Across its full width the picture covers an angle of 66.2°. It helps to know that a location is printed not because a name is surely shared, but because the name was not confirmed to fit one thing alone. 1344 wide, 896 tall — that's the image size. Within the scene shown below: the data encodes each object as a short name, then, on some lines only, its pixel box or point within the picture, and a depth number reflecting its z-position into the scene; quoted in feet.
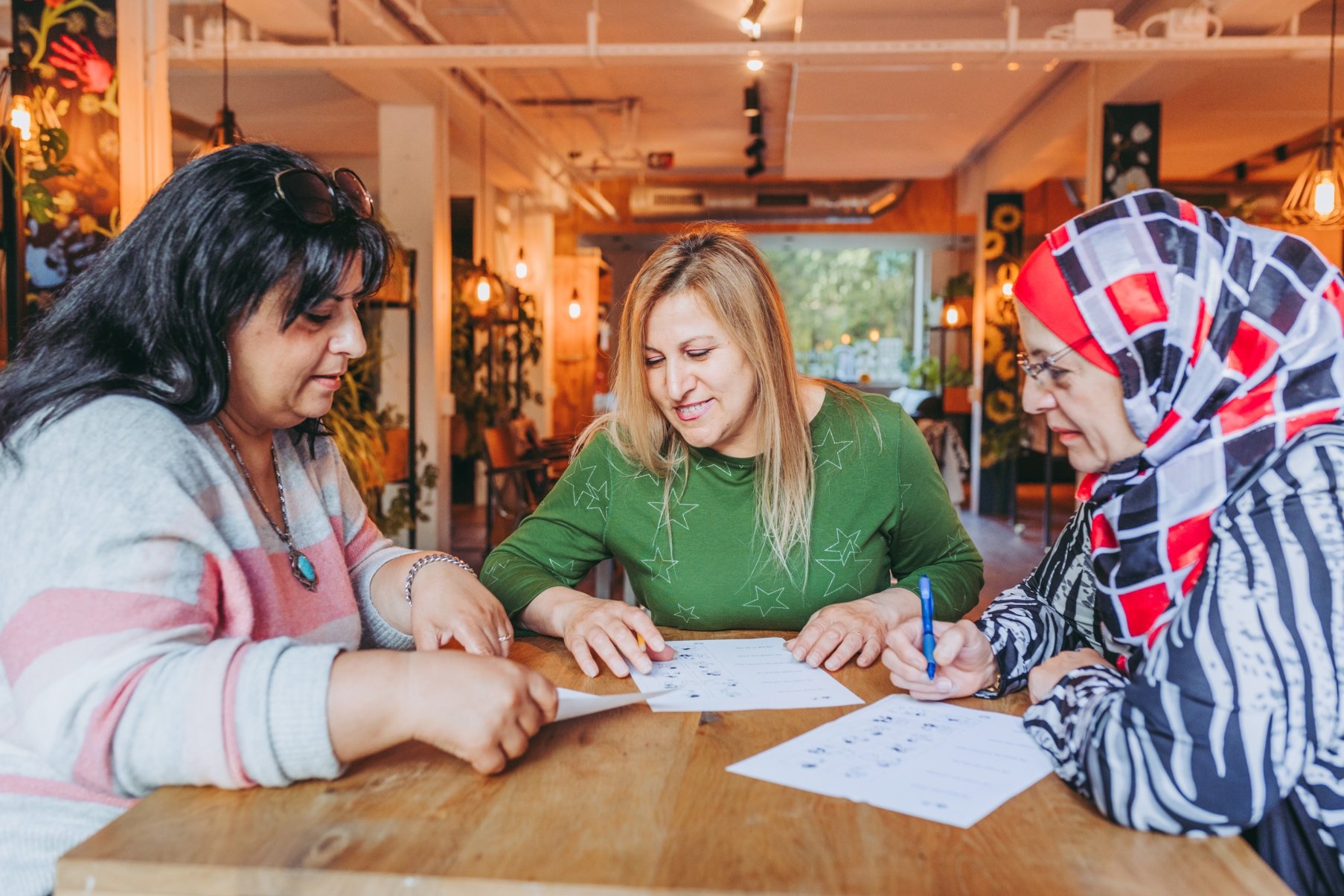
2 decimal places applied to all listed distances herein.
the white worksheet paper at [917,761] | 3.48
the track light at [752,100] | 25.63
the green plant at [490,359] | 29.17
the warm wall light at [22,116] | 10.88
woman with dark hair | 3.28
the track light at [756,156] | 30.42
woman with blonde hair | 6.46
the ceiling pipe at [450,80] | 17.33
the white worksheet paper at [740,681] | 4.51
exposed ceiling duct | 41.19
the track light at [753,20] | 15.74
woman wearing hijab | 3.24
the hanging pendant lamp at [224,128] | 15.03
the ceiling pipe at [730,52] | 16.60
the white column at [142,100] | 12.08
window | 54.90
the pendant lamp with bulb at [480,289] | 29.84
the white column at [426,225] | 24.89
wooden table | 2.91
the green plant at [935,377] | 37.60
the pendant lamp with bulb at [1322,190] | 17.04
